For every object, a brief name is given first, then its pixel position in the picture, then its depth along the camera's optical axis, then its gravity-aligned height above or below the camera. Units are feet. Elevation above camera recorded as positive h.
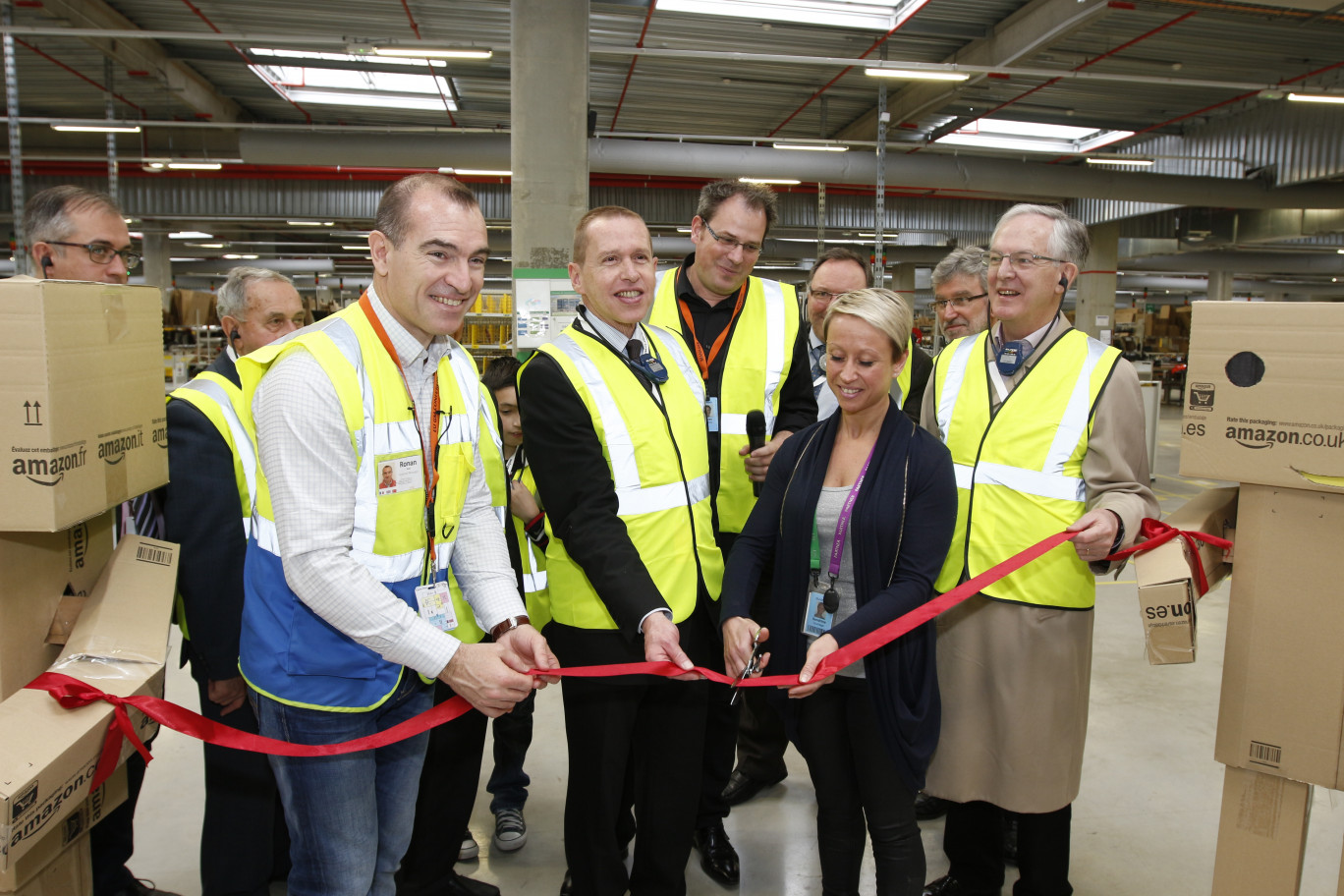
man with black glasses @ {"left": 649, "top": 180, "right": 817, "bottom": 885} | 7.73 +0.06
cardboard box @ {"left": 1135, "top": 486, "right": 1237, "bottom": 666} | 5.34 -1.49
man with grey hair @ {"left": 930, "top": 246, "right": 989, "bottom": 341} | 11.00 +0.84
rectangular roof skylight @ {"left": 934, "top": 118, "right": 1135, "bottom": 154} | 36.14 +9.81
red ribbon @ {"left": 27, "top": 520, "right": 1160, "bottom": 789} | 4.70 -2.22
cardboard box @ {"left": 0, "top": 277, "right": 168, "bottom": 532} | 4.61 -0.40
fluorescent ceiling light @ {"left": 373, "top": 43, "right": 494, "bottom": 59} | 20.68 +7.24
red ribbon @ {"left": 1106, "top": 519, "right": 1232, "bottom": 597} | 5.73 -1.24
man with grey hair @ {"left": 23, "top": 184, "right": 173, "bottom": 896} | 7.52 +0.76
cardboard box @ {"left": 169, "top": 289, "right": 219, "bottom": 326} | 36.99 +1.28
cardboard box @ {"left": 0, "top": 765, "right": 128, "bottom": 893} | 4.79 -3.11
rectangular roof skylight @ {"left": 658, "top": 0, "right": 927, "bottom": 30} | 23.04 +9.56
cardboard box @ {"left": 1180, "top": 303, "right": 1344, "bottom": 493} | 5.02 -0.20
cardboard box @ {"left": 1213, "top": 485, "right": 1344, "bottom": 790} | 5.18 -1.77
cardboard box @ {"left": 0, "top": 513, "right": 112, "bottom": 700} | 4.91 -1.59
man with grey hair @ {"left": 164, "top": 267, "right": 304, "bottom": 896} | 6.29 -1.94
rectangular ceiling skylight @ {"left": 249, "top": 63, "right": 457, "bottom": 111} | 29.19 +9.21
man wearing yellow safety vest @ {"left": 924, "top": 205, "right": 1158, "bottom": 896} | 6.73 -1.39
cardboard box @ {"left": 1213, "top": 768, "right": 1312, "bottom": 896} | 5.37 -3.09
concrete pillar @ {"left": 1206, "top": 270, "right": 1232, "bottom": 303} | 69.87 +6.63
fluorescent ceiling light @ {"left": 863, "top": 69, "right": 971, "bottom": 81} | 23.06 +7.78
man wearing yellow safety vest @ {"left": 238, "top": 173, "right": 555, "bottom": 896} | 4.74 -1.18
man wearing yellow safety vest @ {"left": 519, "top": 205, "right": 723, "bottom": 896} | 6.23 -1.46
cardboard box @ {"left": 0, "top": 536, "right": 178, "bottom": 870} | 4.13 -2.04
